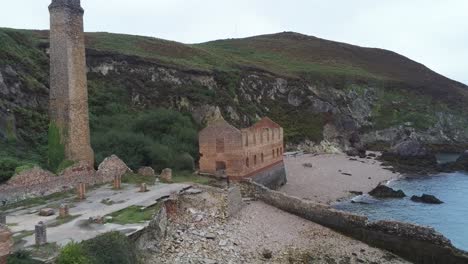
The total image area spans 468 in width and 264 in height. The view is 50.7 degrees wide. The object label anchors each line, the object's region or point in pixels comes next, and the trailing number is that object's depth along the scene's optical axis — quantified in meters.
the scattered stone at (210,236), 26.99
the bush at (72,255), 17.58
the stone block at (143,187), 30.53
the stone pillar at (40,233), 19.55
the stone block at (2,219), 21.80
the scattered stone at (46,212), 24.67
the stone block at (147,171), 36.09
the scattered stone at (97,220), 23.23
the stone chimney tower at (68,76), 33.19
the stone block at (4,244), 16.58
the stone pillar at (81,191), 28.45
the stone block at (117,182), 31.71
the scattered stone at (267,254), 25.73
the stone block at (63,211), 24.34
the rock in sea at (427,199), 45.34
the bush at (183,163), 41.28
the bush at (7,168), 27.66
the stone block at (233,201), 31.65
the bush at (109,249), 18.91
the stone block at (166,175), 35.19
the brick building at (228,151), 39.69
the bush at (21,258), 16.95
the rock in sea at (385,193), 47.62
